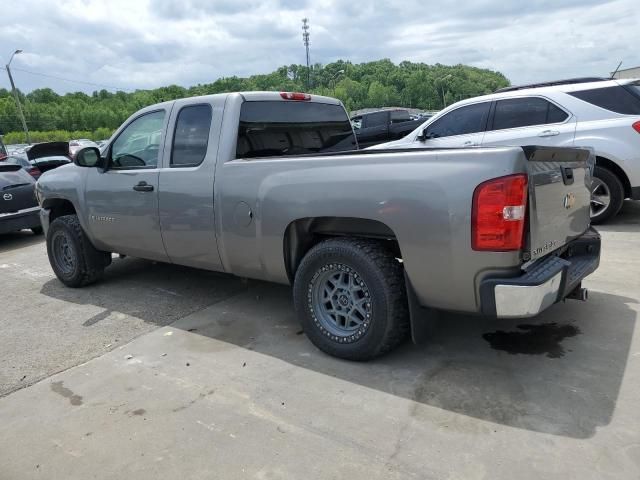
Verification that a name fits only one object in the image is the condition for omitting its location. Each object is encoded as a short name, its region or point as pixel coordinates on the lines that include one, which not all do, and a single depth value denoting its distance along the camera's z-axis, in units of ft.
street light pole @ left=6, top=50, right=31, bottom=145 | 125.07
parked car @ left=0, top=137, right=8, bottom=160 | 40.91
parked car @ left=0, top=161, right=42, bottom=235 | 27.84
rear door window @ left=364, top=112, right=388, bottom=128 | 55.36
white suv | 21.34
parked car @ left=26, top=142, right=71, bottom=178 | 40.29
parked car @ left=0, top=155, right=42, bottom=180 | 38.32
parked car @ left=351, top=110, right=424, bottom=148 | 50.75
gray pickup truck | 9.46
